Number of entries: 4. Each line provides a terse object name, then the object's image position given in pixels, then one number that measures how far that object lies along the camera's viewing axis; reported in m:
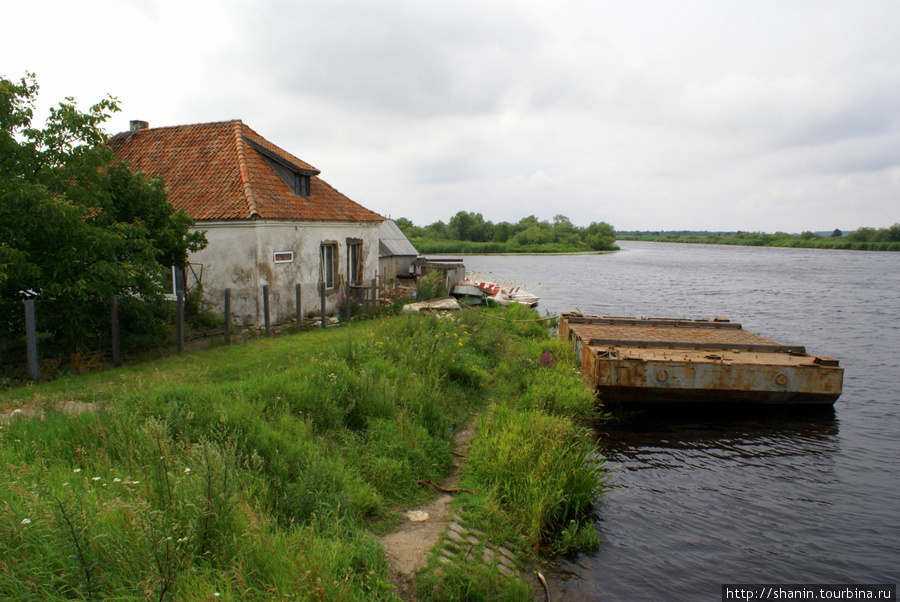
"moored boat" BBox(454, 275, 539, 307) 23.81
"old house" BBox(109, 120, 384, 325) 13.98
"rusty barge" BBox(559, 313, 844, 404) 9.90
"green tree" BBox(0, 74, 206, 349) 8.97
